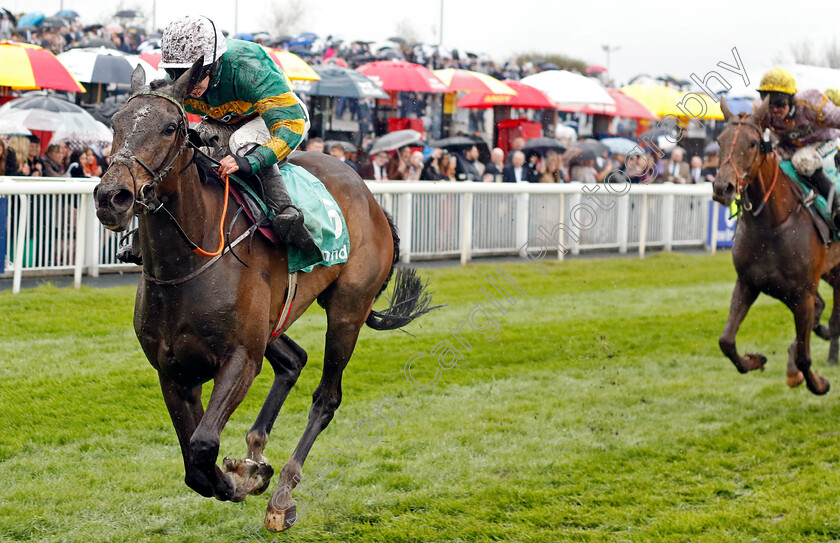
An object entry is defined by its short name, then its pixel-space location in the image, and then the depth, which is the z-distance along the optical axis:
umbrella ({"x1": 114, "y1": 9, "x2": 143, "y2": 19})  29.27
